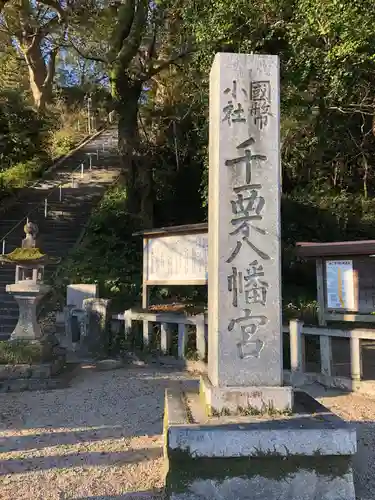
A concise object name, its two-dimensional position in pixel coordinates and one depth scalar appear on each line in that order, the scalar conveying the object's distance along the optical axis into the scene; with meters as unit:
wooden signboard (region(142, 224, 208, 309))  7.78
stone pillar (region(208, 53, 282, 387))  3.71
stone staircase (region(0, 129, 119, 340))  12.06
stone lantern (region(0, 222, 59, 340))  7.50
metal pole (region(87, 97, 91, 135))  24.89
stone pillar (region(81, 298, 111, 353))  8.68
